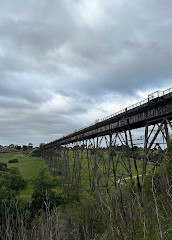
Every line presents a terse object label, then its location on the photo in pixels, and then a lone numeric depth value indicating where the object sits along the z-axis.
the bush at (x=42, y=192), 18.34
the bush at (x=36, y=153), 86.81
